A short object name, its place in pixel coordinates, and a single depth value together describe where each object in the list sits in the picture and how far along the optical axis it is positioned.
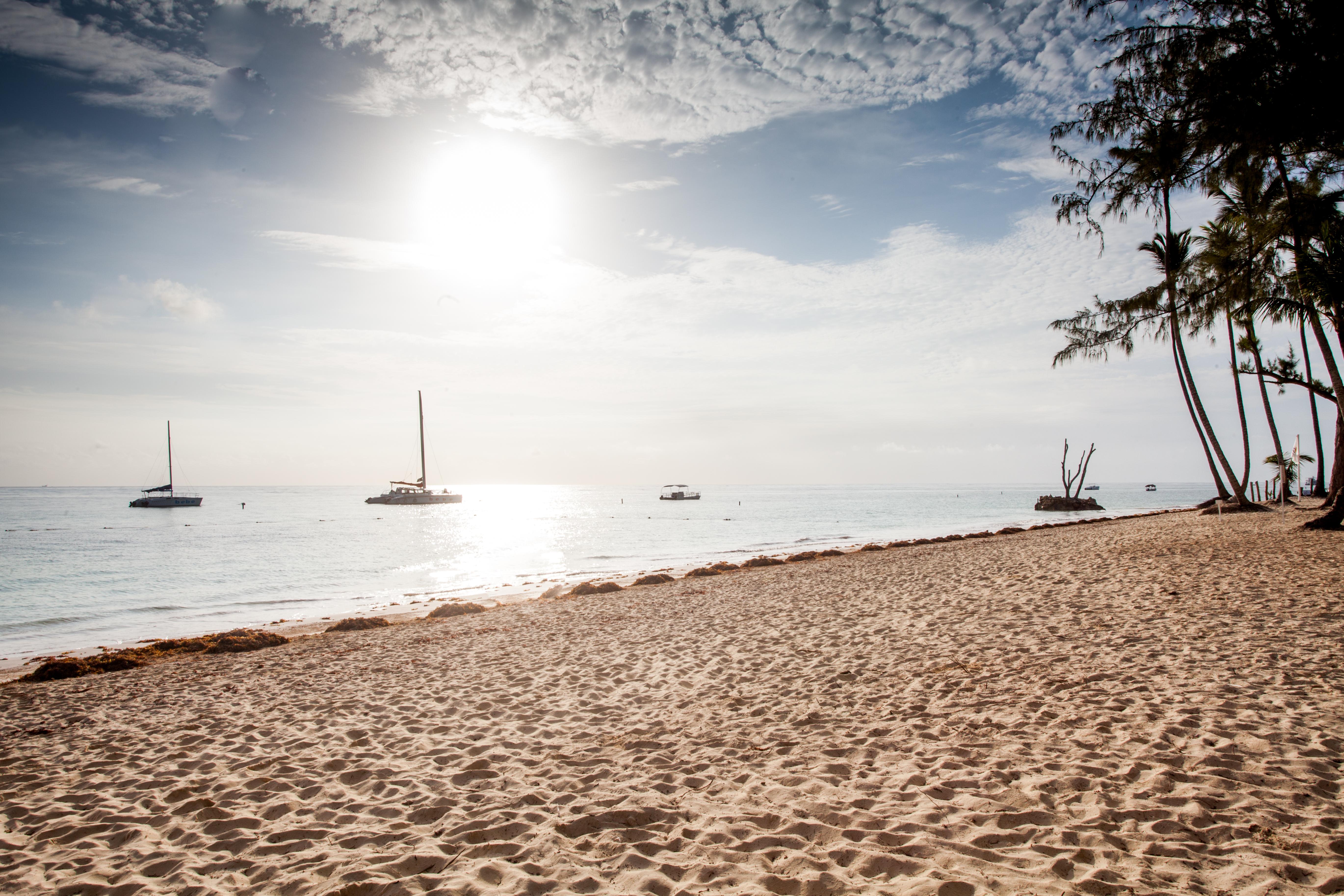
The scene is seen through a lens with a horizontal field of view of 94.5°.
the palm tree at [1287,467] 20.05
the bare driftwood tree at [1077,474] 55.50
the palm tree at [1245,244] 13.03
